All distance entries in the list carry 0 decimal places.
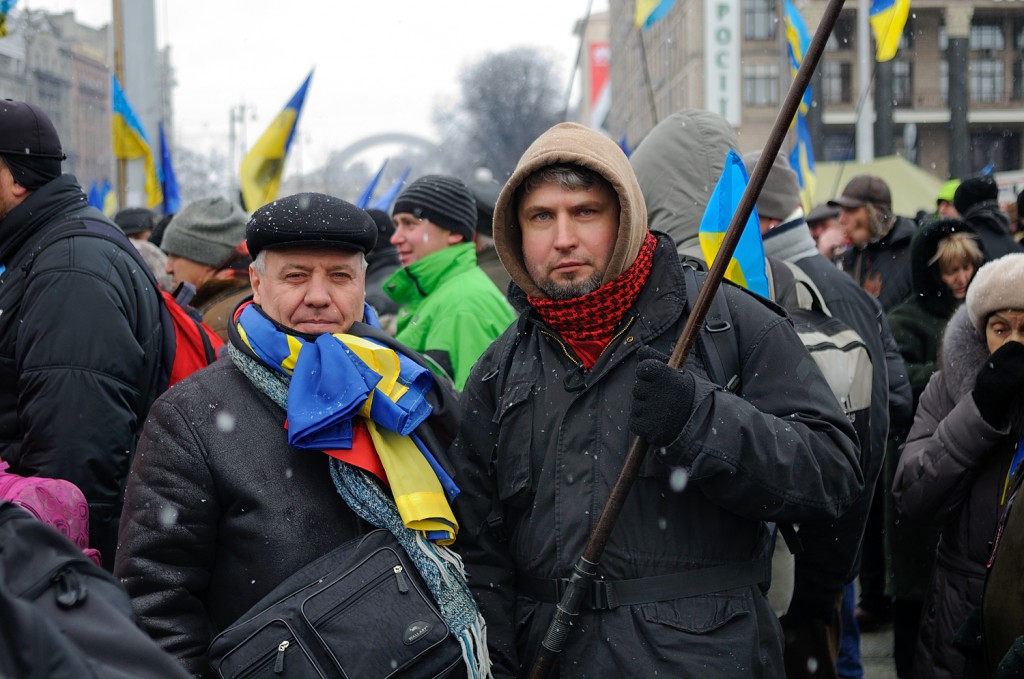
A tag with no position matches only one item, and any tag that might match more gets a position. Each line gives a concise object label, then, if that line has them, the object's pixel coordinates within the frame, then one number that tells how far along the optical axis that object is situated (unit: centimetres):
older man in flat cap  239
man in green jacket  443
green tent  1510
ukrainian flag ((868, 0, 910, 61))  607
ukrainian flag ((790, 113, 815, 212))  938
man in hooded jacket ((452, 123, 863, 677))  227
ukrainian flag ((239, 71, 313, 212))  763
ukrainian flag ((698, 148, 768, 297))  333
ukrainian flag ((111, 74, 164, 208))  930
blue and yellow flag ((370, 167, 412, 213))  1059
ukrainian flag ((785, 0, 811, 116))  1003
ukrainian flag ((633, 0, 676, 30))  1001
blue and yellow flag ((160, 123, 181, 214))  965
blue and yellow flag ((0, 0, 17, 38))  563
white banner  2339
